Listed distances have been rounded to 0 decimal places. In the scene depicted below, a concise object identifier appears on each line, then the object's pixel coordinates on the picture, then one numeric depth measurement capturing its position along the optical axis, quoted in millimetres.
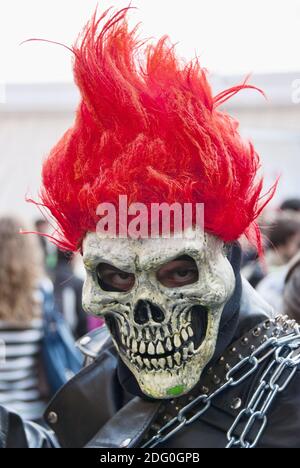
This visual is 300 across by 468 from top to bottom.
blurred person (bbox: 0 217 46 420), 3736
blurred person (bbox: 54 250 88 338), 4598
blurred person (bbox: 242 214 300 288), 4922
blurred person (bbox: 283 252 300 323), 3158
